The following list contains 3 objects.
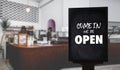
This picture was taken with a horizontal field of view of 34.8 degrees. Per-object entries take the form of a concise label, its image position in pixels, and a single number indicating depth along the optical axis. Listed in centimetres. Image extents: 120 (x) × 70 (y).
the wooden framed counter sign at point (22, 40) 400
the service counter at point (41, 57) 374
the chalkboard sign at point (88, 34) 128
